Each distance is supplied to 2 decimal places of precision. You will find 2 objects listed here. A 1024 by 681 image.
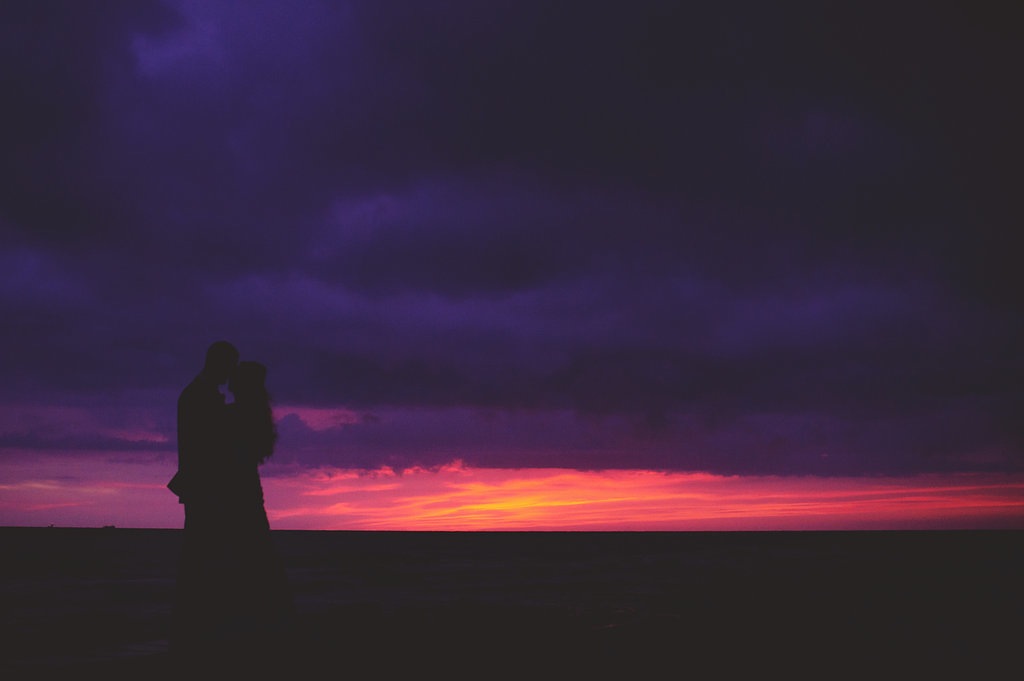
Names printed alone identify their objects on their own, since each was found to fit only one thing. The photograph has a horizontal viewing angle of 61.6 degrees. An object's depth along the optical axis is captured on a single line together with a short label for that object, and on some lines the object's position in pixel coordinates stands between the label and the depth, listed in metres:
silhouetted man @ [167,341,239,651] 8.31
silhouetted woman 8.48
